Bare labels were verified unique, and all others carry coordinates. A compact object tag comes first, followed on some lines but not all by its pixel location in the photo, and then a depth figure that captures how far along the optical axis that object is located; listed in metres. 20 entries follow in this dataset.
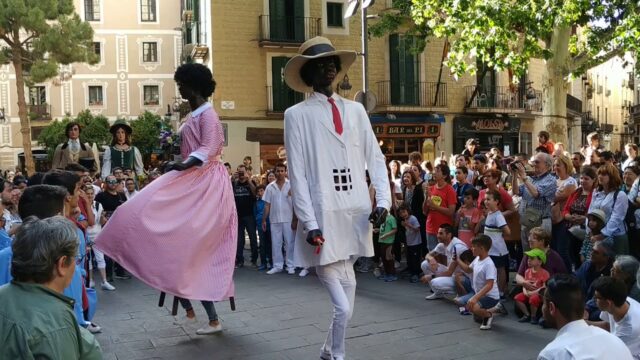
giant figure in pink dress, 5.03
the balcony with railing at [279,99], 24.12
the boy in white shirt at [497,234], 7.79
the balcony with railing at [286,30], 23.77
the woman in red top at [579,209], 7.75
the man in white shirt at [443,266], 7.72
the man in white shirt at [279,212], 10.77
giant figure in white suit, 4.62
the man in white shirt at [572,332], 2.97
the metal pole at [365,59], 14.73
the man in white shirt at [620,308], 4.49
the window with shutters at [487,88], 27.86
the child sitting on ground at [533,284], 6.78
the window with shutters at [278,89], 24.25
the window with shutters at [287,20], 24.19
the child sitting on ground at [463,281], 7.46
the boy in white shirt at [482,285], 6.60
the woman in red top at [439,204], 8.98
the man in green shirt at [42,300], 2.27
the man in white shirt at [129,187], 10.93
